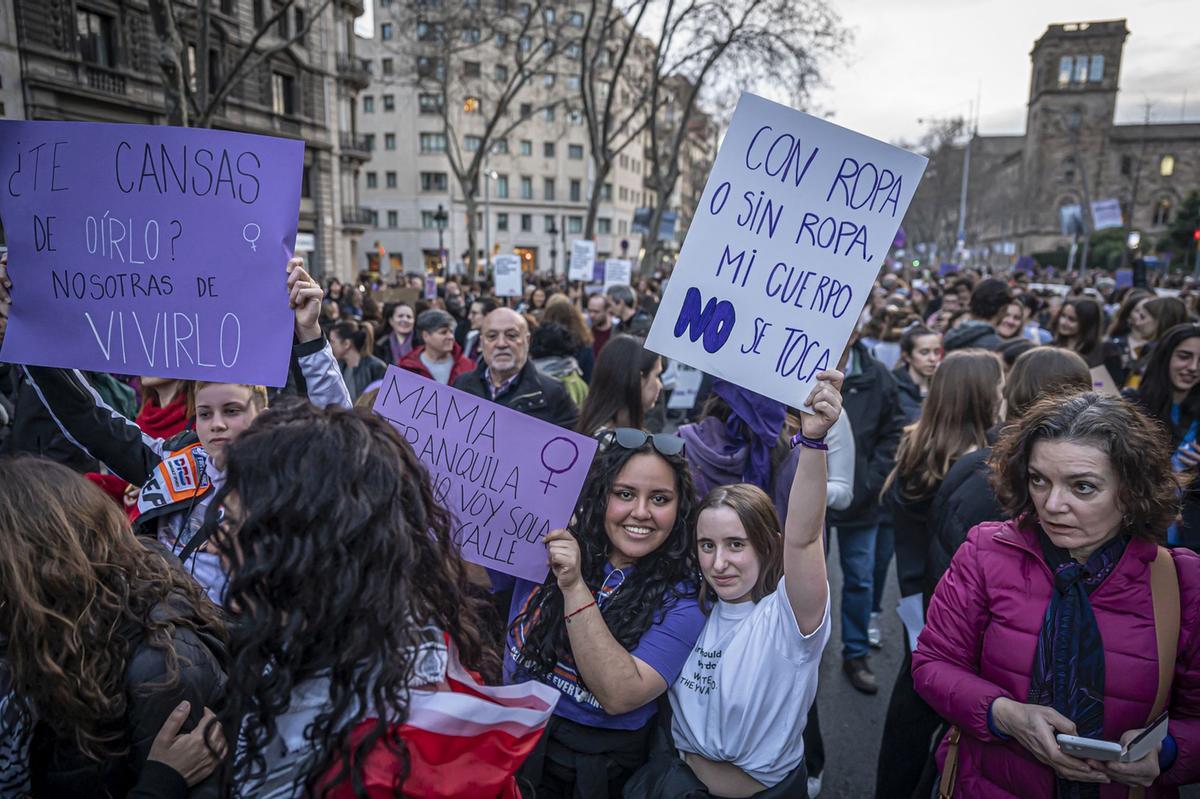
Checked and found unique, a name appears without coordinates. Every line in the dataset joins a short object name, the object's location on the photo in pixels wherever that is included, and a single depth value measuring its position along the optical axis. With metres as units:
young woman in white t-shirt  1.93
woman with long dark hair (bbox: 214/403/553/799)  1.20
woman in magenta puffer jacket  1.74
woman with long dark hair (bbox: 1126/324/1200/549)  3.58
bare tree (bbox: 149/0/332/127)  8.46
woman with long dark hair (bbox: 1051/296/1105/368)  5.68
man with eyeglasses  4.22
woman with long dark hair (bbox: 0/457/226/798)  1.52
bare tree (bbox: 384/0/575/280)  17.81
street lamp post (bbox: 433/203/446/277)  24.09
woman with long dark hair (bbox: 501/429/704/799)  1.87
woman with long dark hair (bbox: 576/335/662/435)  3.46
